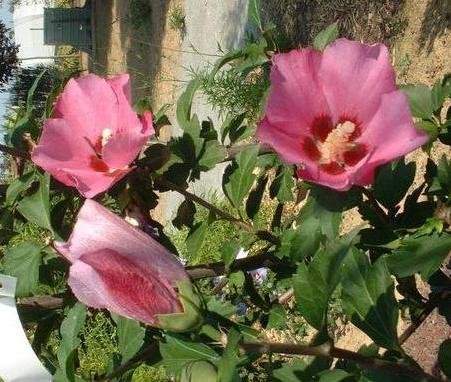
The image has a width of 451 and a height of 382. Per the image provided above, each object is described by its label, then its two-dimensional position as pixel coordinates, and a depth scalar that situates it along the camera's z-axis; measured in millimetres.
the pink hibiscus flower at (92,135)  866
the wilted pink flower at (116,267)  687
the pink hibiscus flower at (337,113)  699
